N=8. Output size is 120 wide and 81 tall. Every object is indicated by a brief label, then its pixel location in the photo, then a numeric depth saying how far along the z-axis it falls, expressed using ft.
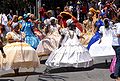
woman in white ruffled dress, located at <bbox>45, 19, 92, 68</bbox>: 41.22
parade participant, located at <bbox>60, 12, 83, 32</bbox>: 45.78
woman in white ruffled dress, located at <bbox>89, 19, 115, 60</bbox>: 42.57
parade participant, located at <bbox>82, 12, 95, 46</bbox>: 54.00
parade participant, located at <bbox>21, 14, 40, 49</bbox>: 50.42
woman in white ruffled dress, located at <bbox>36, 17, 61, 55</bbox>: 48.03
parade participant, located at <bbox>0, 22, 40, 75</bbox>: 38.58
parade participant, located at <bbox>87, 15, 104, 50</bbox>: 44.27
